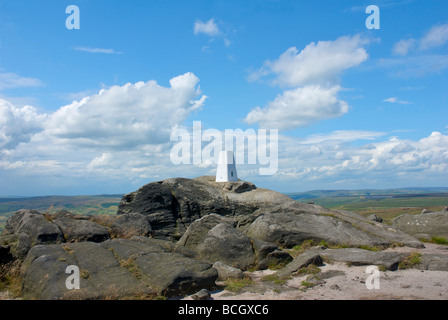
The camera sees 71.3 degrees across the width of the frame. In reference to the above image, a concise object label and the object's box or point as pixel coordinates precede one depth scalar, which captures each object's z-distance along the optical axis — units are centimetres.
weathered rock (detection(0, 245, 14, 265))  1239
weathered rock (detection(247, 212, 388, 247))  1791
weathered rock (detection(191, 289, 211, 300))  946
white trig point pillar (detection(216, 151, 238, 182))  2891
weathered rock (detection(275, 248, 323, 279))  1231
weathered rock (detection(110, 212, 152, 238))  1659
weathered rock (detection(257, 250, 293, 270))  1364
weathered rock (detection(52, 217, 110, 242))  1459
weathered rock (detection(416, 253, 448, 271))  1257
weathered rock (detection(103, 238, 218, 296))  1003
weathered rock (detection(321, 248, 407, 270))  1279
